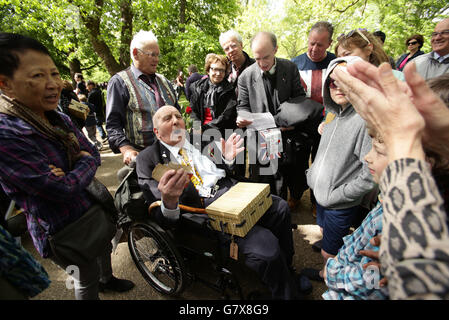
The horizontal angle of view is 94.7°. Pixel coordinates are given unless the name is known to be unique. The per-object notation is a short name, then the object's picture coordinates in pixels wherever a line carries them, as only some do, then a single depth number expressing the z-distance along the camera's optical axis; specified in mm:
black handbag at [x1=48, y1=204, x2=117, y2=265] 1286
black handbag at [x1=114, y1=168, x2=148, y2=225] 1763
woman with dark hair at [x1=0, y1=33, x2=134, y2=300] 1129
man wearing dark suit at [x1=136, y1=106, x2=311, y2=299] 1576
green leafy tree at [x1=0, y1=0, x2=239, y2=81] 6613
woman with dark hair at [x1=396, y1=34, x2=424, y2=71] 4738
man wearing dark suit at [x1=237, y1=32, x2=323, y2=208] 2635
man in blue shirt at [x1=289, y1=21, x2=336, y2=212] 2865
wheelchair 1691
